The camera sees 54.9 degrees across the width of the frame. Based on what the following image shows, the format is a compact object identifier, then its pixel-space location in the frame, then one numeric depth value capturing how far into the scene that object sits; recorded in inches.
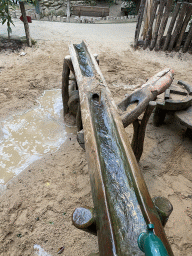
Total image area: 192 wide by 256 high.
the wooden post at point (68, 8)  365.7
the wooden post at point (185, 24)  200.5
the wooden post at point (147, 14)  216.8
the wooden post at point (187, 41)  216.2
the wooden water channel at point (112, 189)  40.5
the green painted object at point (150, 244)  22.7
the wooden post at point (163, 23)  201.5
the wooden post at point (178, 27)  203.1
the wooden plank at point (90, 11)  358.9
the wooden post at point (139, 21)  215.5
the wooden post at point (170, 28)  204.0
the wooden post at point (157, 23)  205.2
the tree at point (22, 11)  203.8
